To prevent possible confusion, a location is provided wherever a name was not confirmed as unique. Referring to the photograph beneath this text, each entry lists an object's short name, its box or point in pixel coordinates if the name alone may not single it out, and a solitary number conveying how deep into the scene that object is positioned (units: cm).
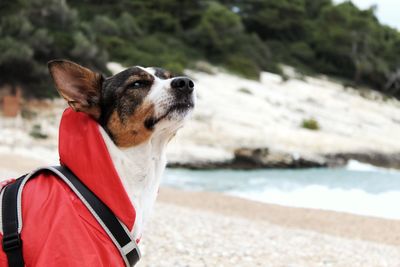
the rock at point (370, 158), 2772
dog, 243
